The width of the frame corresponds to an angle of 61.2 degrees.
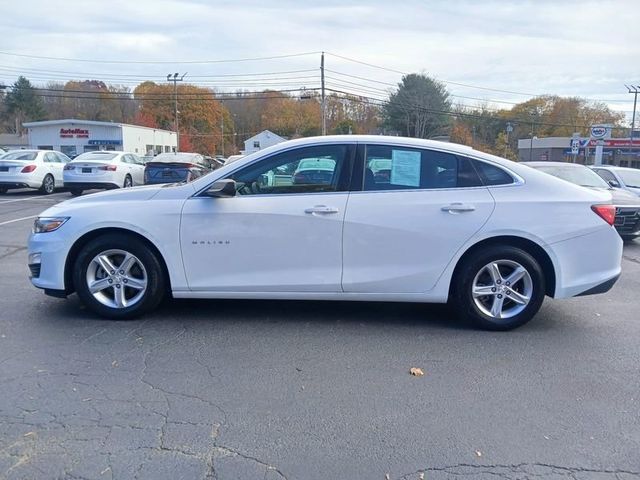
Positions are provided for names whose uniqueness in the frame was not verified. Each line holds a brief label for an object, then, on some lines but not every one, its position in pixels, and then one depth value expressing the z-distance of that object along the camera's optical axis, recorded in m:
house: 58.41
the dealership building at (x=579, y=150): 54.34
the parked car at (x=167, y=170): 14.87
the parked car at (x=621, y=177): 11.63
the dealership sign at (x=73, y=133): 48.25
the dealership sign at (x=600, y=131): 37.28
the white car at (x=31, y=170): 17.02
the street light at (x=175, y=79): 57.75
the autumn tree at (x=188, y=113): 74.12
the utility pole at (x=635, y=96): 59.24
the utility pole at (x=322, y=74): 43.53
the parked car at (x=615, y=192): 9.45
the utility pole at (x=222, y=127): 80.82
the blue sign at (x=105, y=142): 47.75
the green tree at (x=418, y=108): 54.38
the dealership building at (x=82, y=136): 47.66
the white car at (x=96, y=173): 16.36
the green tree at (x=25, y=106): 82.56
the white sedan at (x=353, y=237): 4.58
